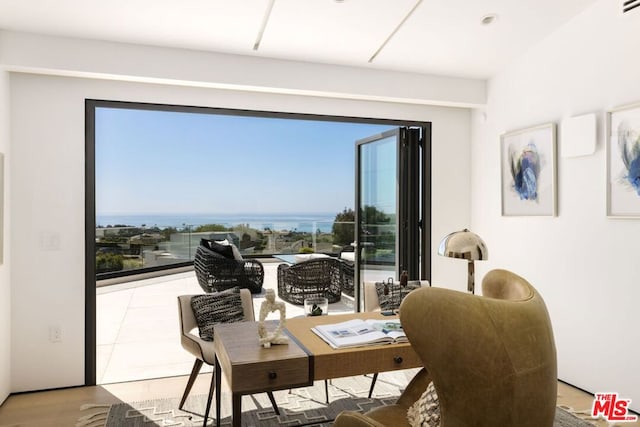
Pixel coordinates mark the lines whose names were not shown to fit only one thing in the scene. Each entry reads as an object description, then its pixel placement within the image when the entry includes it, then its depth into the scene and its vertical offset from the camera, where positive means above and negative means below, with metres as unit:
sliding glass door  4.31 +0.05
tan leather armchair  1.08 -0.35
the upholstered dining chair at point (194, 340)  2.70 -0.79
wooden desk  1.79 -0.62
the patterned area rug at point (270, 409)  2.79 -1.29
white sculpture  1.99 -0.50
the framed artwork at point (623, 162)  2.79 +0.31
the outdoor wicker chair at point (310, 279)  5.64 -0.83
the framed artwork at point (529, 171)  3.47 +0.33
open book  2.03 -0.57
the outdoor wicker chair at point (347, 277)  5.49 -0.81
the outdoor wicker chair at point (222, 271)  5.85 -0.77
